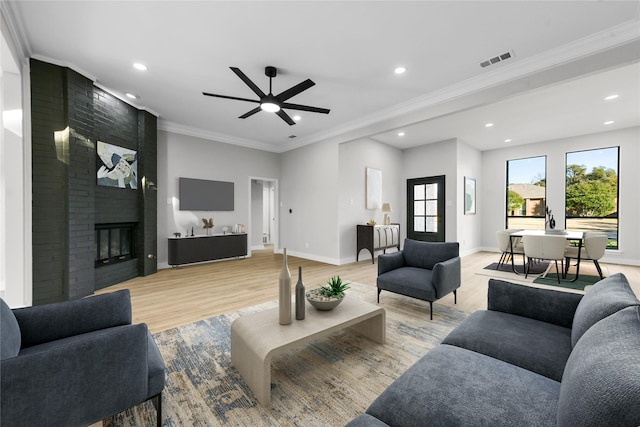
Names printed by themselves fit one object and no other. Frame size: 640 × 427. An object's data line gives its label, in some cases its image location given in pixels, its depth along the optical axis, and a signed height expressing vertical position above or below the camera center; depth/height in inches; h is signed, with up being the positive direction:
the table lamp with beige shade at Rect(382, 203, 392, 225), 262.4 +2.0
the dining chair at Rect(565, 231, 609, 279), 167.8 -21.8
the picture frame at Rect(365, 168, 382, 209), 255.1 +23.1
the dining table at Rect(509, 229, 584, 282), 171.2 -15.9
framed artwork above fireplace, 159.2 +29.7
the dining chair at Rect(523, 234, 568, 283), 165.3 -22.3
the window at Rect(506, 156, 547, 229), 269.3 +19.9
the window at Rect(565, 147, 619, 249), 234.5 +18.3
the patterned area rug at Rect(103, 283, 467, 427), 60.7 -45.7
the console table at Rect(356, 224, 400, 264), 231.5 -22.8
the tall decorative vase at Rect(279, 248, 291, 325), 73.5 -23.5
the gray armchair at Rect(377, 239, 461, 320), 110.7 -27.7
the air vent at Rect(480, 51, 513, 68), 120.0 +70.4
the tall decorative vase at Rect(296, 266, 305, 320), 78.4 -26.7
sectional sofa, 28.5 -28.8
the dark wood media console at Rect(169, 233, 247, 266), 208.6 -29.5
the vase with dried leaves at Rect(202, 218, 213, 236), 230.8 -9.9
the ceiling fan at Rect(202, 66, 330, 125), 122.5 +54.8
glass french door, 267.9 +3.3
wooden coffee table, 63.6 -32.1
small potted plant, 83.1 -26.9
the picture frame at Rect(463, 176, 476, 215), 269.3 +16.5
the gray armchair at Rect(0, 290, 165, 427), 37.3 -25.9
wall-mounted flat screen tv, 222.2 +15.3
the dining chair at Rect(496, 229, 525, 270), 207.8 -25.1
